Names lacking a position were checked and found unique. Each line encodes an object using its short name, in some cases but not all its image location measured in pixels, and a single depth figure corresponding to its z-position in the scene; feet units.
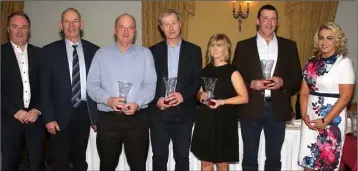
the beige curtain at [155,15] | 20.93
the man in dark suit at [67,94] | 10.18
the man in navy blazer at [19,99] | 10.15
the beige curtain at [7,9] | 21.68
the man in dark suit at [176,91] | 10.27
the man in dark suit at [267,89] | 10.40
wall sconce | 20.97
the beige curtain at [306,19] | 20.68
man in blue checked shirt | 9.68
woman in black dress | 9.90
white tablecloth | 11.83
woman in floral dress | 9.41
